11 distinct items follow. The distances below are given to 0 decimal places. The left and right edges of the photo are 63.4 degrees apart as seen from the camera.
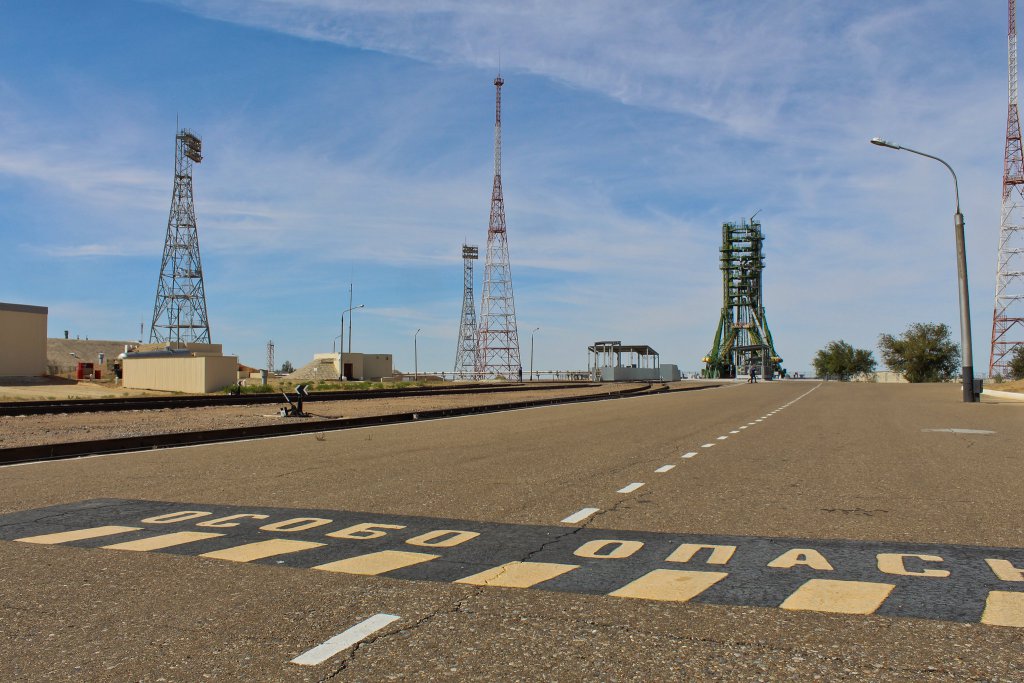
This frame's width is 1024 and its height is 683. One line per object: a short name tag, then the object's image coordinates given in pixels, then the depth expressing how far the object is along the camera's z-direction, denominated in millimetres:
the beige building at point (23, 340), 58062
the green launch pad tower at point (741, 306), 129500
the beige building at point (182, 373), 52031
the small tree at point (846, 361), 135375
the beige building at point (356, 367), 90188
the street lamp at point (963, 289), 30750
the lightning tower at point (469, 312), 110750
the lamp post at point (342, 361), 86188
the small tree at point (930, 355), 105188
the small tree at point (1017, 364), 74562
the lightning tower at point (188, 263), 86625
